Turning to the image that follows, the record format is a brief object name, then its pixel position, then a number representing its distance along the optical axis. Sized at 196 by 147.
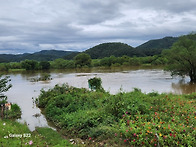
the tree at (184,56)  25.47
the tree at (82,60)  83.19
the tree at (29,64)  74.38
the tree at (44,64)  77.19
